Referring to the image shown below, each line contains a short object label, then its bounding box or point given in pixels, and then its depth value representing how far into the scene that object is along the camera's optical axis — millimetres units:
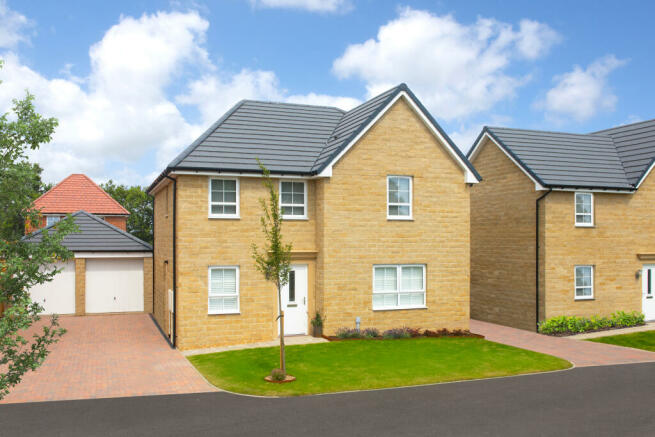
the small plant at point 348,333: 18672
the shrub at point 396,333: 19094
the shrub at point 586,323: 21547
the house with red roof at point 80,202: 40219
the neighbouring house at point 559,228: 22094
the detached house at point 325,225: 17953
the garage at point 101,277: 24922
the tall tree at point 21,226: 7717
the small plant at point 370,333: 18922
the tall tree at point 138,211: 57938
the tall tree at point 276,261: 13469
